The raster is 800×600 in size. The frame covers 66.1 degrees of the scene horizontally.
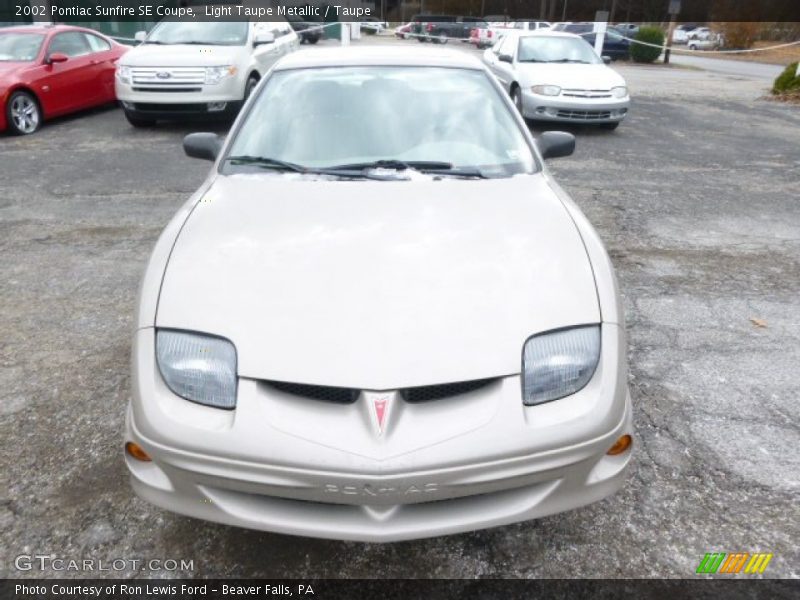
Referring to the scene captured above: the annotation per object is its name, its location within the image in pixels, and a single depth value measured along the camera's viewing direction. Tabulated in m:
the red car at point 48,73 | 8.44
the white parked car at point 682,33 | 44.94
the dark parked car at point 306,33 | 29.82
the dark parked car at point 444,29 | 38.09
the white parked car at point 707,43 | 37.31
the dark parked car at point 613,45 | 26.98
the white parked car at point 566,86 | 8.66
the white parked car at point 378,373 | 1.70
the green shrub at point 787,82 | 12.99
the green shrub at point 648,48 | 25.73
